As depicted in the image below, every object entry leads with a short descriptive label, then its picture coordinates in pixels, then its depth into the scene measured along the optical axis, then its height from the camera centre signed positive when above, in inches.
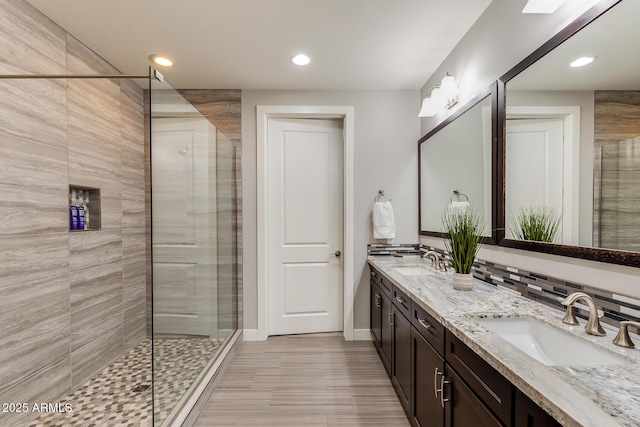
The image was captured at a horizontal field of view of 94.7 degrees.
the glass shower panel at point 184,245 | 60.6 -9.2
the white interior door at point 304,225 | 123.8 -6.4
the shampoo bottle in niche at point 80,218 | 86.7 -2.5
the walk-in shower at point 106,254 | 65.0 -12.1
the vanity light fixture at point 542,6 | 50.6 +35.8
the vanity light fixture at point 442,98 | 86.6 +34.5
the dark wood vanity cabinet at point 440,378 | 33.9 -27.3
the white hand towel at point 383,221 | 115.7 -4.5
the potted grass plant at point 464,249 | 67.5 -9.1
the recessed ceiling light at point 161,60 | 95.9 +49.8
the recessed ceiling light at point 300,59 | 94.2 +49.0
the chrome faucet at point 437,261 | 91.2 -16.5
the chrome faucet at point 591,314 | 40.3 -14.5
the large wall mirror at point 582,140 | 39.6 +11.1
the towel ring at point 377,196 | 120.7 +5.4
